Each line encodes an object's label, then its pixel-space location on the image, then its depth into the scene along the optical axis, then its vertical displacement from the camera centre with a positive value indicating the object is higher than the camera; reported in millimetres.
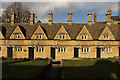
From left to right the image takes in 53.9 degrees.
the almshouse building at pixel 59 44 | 30922 -1116
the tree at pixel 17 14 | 46156 +9946
